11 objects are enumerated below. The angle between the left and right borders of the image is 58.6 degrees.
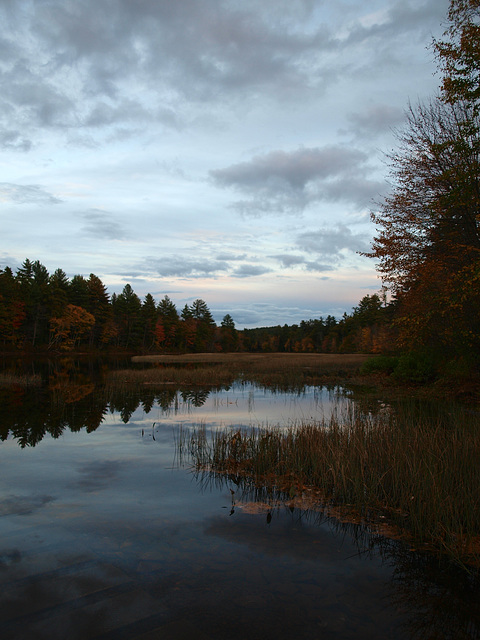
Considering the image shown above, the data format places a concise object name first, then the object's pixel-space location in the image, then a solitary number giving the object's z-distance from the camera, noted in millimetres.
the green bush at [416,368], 27422
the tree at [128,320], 95312
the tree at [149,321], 98375
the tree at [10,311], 68550
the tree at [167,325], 101812
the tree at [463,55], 12609
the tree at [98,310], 88000
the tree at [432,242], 16969
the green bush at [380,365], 33391
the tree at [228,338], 129375
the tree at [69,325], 75456
